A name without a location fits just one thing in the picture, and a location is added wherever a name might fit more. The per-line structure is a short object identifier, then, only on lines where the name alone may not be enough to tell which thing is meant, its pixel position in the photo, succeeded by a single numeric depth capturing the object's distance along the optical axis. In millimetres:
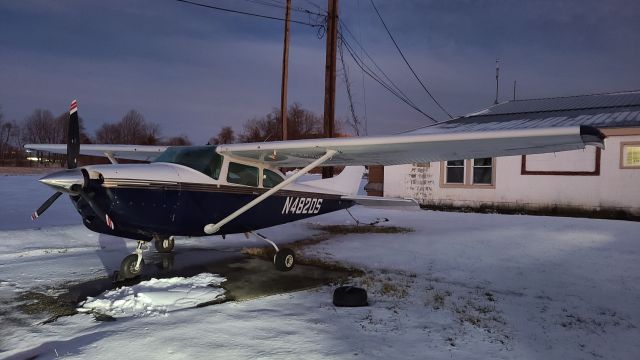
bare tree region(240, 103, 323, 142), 64144
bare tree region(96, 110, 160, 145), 75625
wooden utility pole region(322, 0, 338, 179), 13656
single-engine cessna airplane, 5109
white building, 13672
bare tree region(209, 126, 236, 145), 67012
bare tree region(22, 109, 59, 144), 83188
